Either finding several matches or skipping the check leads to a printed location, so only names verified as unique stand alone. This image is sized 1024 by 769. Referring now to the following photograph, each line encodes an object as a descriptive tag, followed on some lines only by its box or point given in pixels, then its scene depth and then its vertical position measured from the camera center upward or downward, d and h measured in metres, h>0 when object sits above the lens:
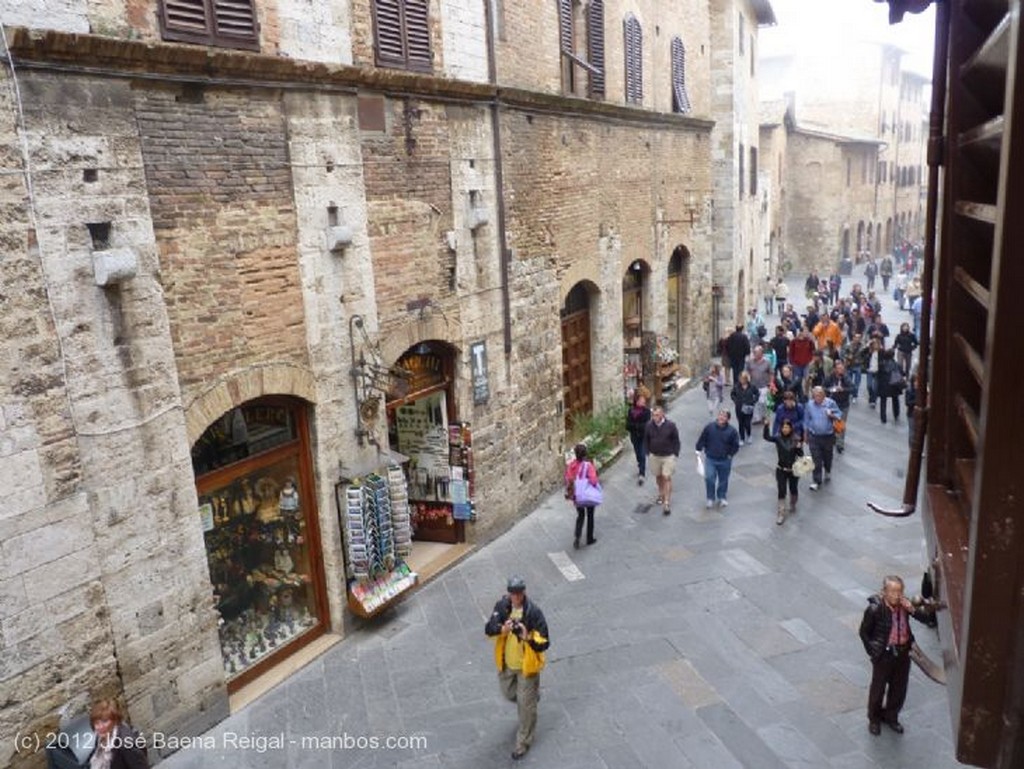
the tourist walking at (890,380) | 14.91 -3.58
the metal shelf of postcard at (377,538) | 8.32 -3.33
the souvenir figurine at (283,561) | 8.21 -3.37
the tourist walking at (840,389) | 13.42 -3.34
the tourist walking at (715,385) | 15.96 -3.76
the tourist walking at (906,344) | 15.68 -3.15
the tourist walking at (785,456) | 10.93 -3.50
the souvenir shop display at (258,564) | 7.61 -3.28
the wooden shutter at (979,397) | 2.16 -0.74
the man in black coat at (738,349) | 16.55 -3.22
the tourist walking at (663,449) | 11.38 -3.49
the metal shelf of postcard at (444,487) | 10.42 -3.52
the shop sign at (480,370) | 10.44 -2.14
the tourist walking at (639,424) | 12.79 -3.52
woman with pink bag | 10.28 -3.50
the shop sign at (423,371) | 9.77 -2.01
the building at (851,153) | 40.56 +0.94
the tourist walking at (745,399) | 14.10 -3.57
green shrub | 13.52 -3.87
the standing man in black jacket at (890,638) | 6.40 -3.43
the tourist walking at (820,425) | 11.55 -3.32
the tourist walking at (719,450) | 11.15 -3.46
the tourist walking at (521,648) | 6.51 -3.43
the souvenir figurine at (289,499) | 8.10 -2.74
